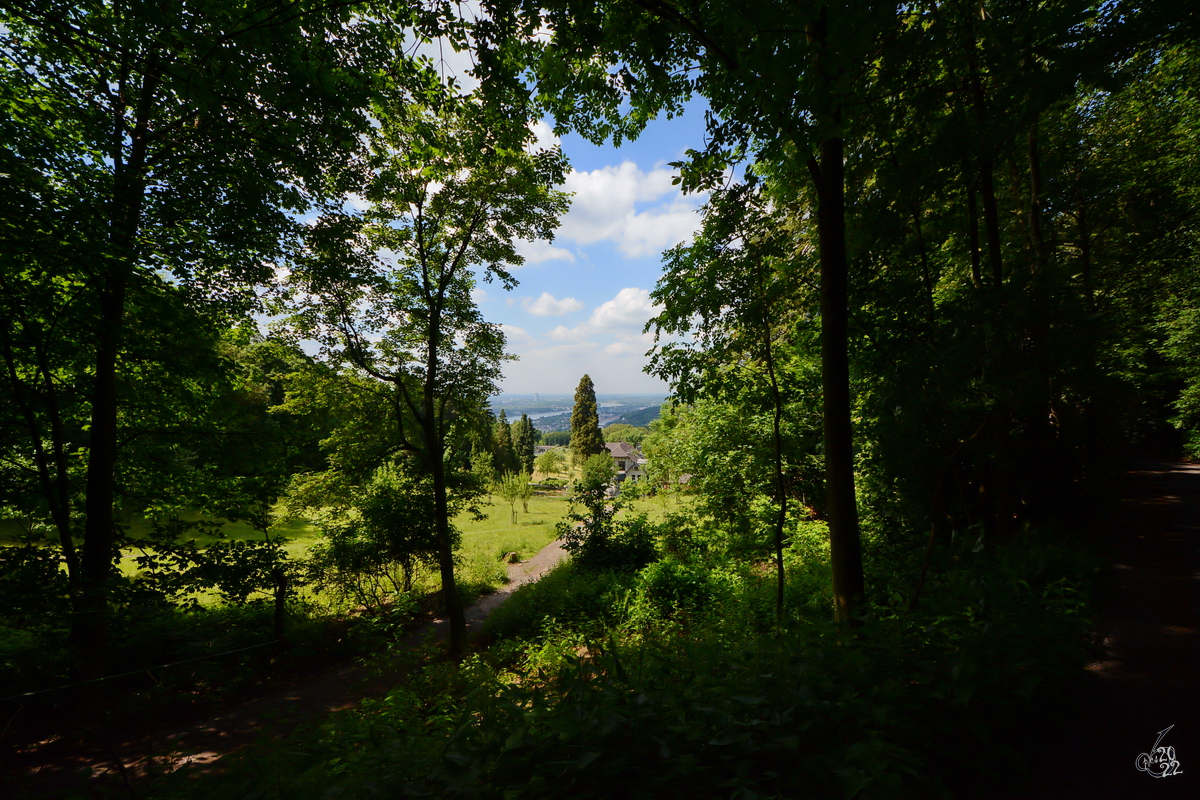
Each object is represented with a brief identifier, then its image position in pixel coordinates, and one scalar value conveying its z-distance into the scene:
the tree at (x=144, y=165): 3.57
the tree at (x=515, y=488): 30.62
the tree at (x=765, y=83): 3.07
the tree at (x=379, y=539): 11.66
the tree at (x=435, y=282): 8.80
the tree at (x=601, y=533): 13.89
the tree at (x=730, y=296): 5.71
